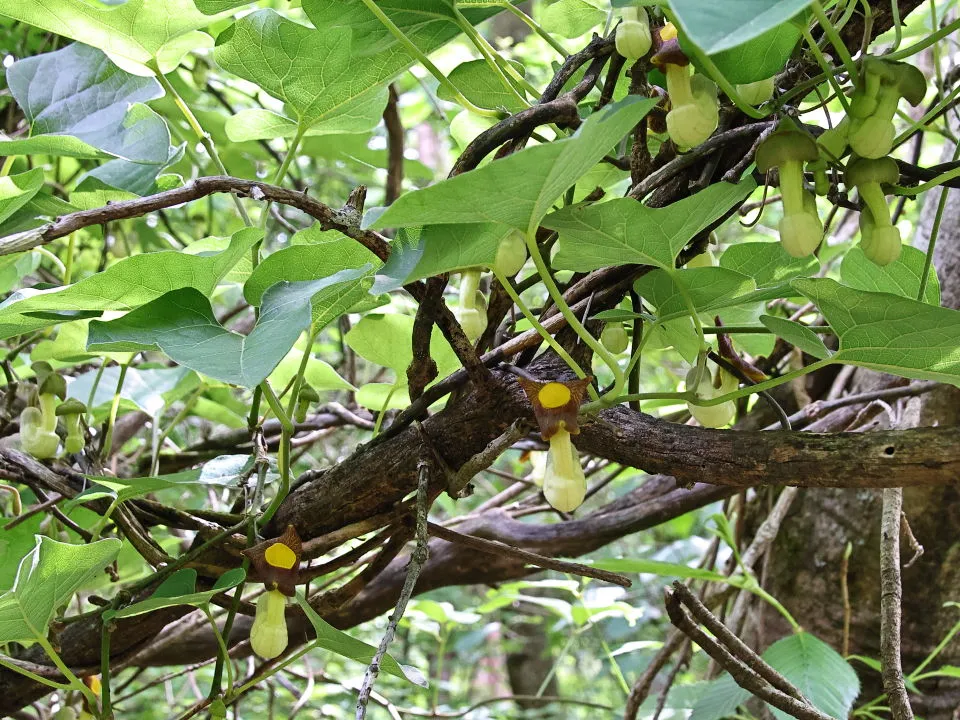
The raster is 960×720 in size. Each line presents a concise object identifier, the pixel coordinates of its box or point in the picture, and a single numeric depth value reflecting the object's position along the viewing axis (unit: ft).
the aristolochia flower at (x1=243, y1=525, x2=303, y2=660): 1.77
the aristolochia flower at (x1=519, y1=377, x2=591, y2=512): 1.47
